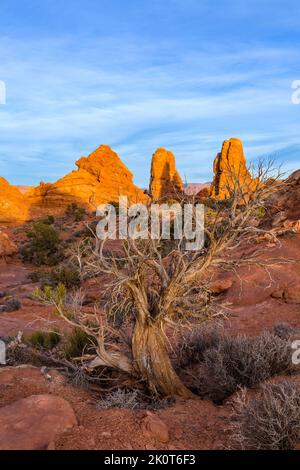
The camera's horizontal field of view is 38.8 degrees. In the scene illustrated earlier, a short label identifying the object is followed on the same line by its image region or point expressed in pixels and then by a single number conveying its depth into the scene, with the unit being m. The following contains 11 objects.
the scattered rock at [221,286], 13.49
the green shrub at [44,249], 25.83
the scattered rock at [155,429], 4.10
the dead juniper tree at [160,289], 5.45
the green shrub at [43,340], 8.09
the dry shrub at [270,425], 3.81
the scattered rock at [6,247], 26.89
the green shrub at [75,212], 42.44
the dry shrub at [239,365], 5.63
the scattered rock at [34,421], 3.86
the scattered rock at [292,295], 11.51
